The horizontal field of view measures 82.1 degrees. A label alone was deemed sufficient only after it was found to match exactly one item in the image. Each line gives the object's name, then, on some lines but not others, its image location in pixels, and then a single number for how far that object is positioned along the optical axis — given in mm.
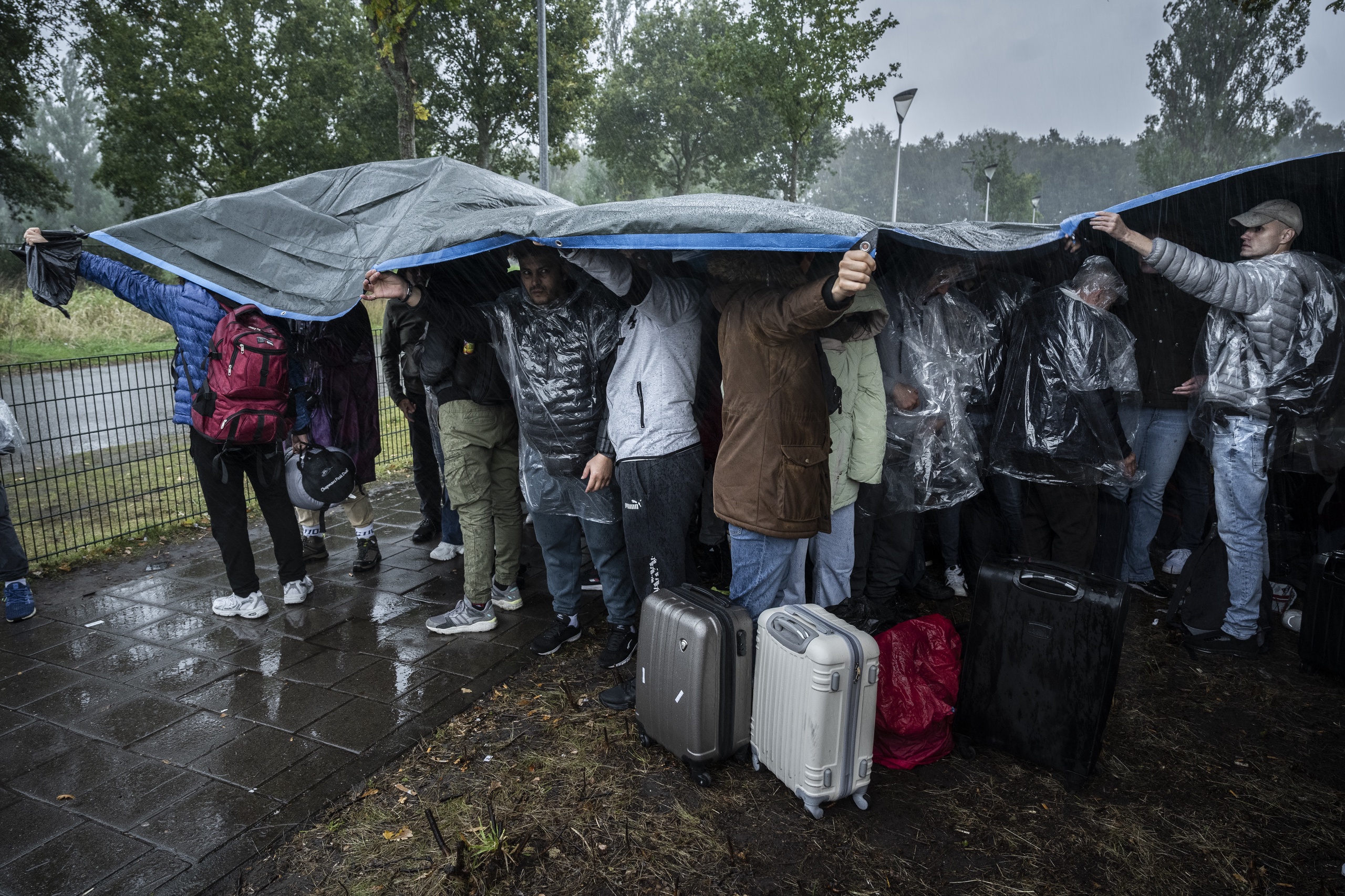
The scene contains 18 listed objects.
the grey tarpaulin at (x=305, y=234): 3777
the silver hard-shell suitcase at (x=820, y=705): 2514
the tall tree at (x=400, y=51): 8344
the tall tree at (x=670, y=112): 31547
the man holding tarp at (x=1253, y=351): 3434
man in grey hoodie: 3240
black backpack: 3863
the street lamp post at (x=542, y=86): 10266
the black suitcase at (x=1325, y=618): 3496
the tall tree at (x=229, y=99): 21656
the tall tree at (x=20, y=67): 17203
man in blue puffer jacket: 3875
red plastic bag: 2889
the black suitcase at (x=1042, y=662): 2689
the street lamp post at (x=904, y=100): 18359
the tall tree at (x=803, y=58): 16625
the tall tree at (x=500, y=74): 18312
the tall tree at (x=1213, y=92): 36250
